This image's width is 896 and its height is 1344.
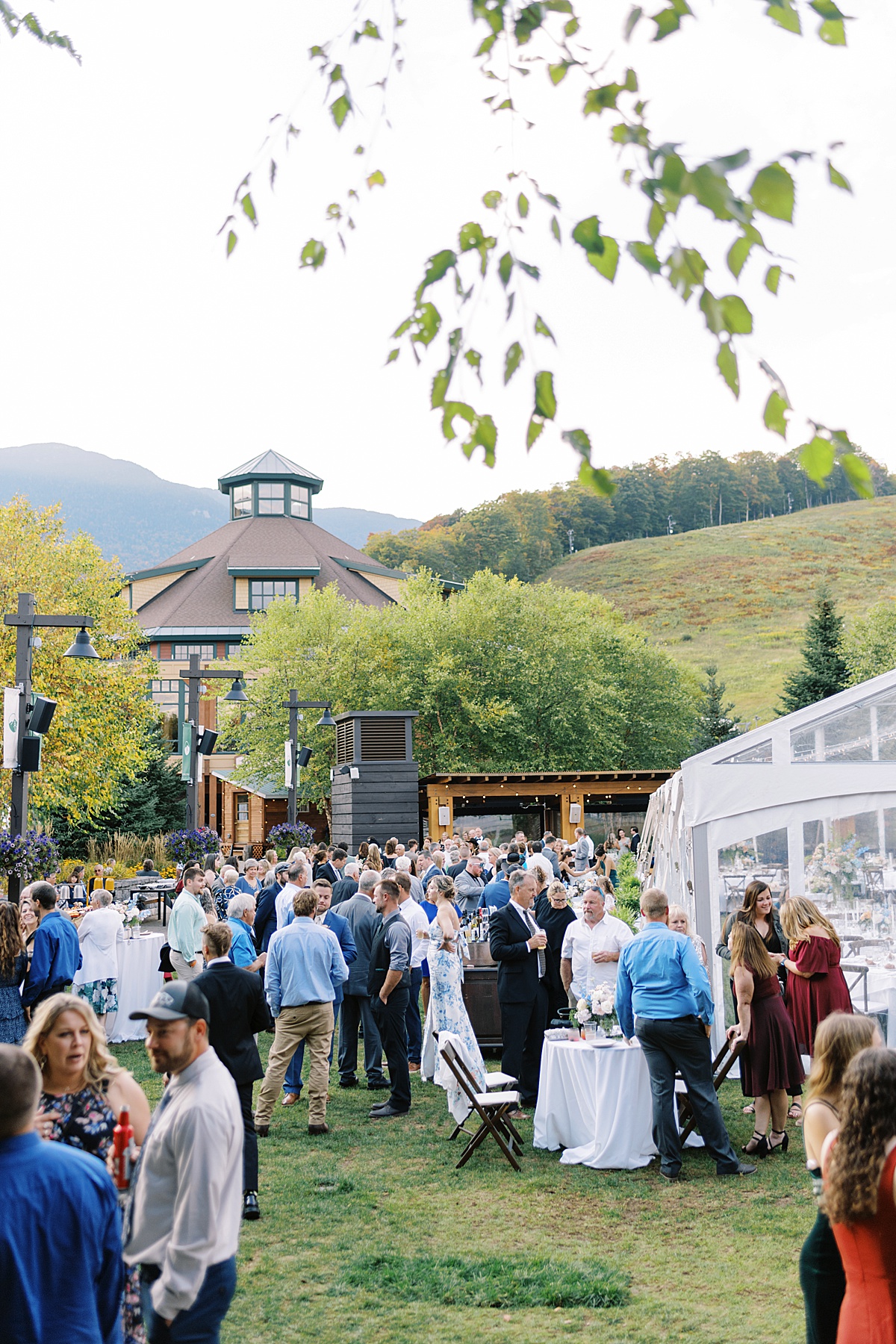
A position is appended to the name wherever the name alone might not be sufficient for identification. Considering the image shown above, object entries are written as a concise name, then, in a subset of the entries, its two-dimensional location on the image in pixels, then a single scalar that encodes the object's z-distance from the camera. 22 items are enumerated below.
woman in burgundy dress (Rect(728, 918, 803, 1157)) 8.37
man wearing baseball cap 3.47
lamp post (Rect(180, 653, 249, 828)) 18.80
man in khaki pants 8.88
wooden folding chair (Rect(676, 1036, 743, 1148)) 8.50
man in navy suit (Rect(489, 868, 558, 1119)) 9.21
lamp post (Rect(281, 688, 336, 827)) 24.00
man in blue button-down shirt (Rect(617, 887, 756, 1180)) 7.84
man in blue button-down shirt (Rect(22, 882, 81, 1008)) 8.93
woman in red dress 3.21
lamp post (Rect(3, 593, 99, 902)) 12.12
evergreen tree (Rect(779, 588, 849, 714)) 44.84
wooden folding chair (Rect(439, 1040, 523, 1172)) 8.06
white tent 10.51
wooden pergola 34.50
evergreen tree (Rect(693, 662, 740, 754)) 48.16
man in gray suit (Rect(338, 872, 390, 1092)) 10.95
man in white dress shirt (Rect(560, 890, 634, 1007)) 9.29
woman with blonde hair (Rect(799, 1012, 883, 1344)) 3.58
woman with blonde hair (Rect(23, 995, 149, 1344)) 3.91
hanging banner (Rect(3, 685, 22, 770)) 12.04
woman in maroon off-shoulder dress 8.60
